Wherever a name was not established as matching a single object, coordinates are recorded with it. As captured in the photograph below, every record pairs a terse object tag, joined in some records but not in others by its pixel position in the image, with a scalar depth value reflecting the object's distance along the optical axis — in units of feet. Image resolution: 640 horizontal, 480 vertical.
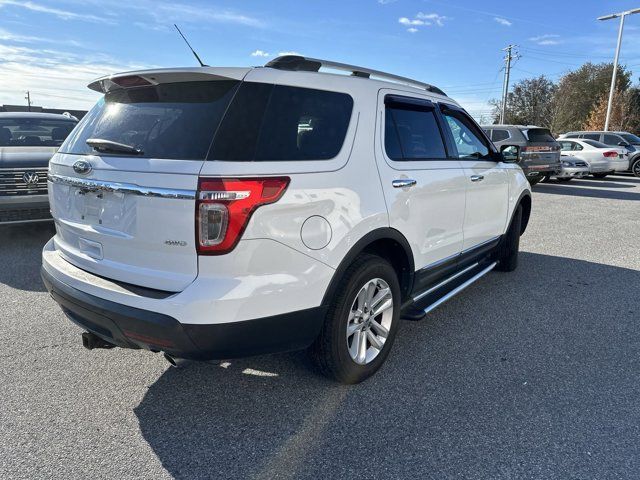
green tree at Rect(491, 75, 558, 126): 180.75
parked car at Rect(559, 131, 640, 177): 59.06
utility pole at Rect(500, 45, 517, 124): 163.22
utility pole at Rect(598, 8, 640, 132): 82.99
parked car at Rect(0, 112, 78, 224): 18.89
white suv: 7.50
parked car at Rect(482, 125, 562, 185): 43.11
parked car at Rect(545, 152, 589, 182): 51.24
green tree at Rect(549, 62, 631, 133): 155.94
